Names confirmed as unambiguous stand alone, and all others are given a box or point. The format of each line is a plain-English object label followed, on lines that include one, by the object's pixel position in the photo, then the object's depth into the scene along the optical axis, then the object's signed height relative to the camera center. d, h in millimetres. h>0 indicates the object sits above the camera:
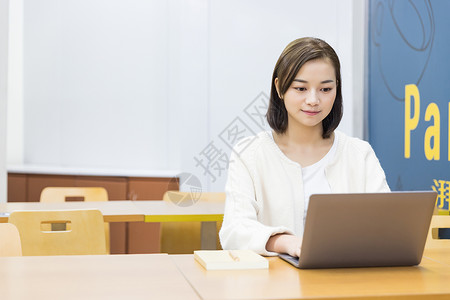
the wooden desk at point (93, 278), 2185 -301
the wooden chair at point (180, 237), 4582 -527
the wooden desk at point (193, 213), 3850 -334
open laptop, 2319 -190
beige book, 2414 -280
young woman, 2836 -32
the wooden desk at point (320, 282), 2174 -294
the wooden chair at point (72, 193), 5096 -318
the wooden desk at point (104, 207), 3800 -336
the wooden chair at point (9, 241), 2828 -304
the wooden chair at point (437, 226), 2975 -291
